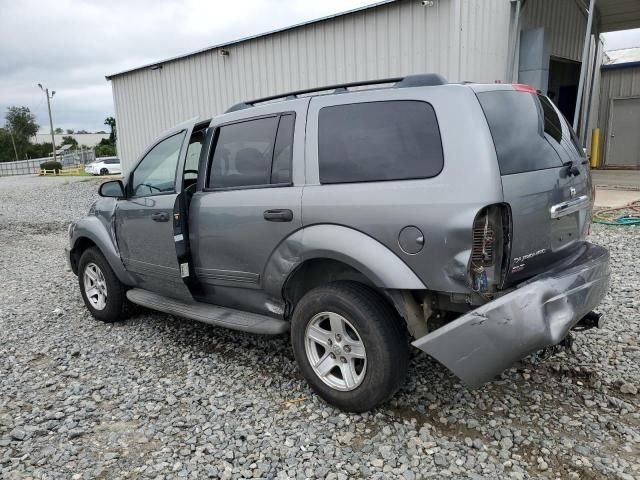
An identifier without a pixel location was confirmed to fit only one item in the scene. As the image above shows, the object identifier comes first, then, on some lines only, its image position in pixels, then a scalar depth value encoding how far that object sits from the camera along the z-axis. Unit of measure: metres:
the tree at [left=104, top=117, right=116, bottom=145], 74.36
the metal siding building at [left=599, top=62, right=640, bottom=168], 17.83
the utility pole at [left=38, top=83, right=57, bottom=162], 49.84
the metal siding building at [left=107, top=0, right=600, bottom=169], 9.47
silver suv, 2.55
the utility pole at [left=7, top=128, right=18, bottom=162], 69.39
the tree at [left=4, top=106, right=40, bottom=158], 71.06
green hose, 7.99
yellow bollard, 17.77
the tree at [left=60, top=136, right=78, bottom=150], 85.31
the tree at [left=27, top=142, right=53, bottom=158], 74.06
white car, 37.28
